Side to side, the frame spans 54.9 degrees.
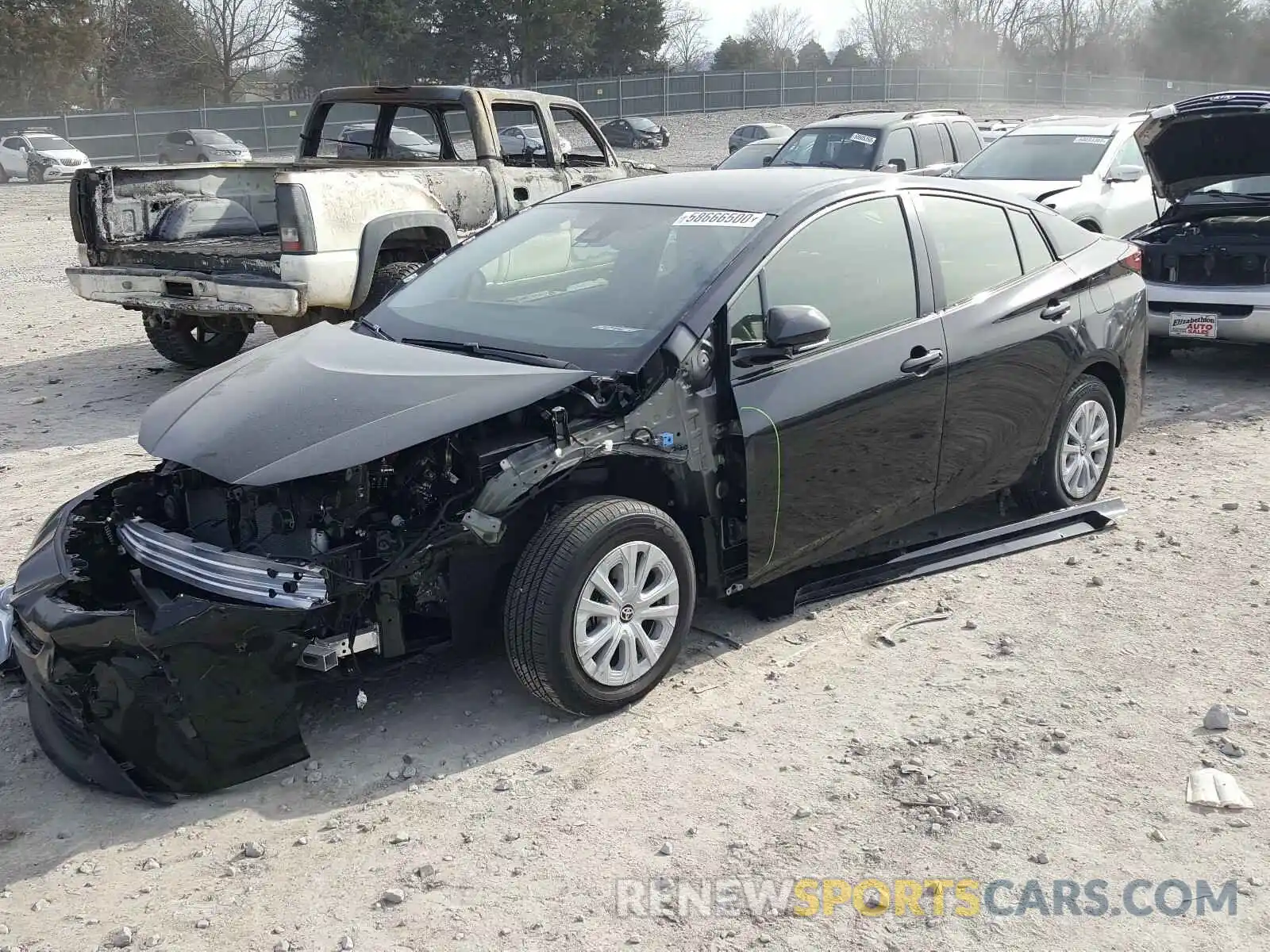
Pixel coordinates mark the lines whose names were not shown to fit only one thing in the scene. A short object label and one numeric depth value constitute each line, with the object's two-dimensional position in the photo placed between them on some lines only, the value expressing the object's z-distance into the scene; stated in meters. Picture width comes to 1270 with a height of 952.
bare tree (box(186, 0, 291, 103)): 54.56
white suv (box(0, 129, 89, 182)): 33.72
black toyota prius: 3.64
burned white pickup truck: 8.34
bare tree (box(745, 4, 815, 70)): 69.75
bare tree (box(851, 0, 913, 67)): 79.06
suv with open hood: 8.62
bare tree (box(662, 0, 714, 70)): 65.29
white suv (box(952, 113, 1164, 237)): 11.20
